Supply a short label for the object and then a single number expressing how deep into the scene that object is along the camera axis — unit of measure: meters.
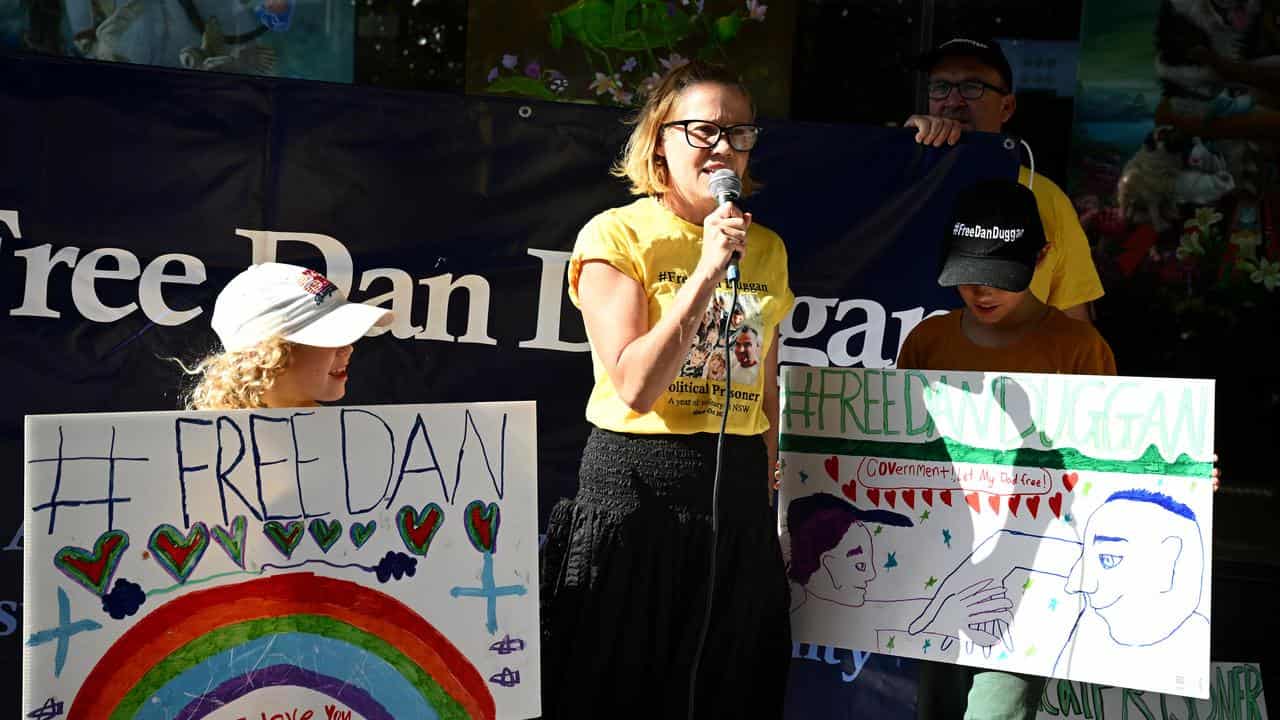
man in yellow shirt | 3.39
